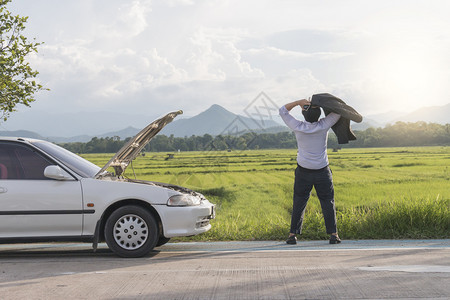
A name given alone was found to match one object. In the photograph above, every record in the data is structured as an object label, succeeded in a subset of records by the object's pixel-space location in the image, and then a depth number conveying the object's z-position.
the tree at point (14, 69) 16.81
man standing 6.98
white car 6.27
